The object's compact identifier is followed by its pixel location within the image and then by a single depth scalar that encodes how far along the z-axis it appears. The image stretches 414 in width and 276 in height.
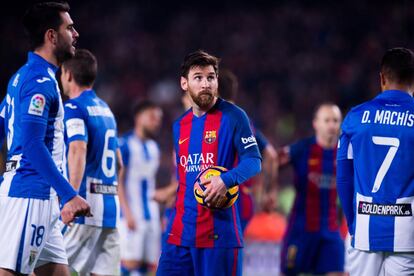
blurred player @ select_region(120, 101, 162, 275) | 22.03
